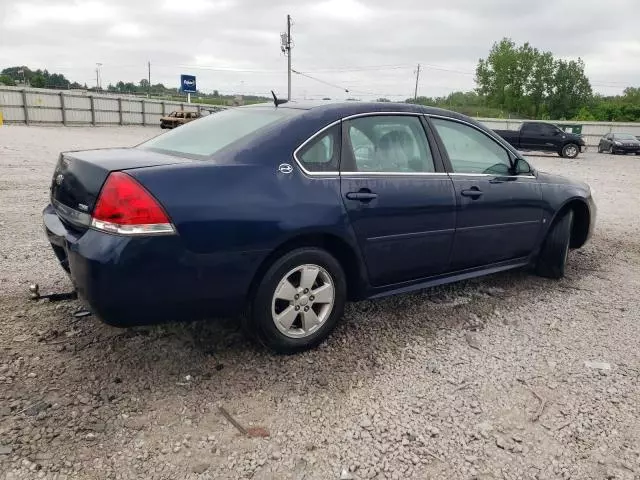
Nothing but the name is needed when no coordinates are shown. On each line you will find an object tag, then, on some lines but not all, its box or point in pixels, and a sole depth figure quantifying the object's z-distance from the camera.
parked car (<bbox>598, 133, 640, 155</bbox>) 29.39
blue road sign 50.28
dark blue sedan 2.57
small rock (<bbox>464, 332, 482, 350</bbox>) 3.41
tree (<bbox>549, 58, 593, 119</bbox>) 69.81
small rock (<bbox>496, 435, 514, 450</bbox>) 2.40
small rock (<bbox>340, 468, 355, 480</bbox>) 2.17
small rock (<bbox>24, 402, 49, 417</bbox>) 2.46
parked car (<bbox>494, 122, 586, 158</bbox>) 25.16
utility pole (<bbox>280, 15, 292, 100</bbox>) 44.41
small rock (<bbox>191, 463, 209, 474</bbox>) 2.17
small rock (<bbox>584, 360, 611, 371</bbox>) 3.16
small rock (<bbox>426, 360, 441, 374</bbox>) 3.07
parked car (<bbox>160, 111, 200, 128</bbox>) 34.62
